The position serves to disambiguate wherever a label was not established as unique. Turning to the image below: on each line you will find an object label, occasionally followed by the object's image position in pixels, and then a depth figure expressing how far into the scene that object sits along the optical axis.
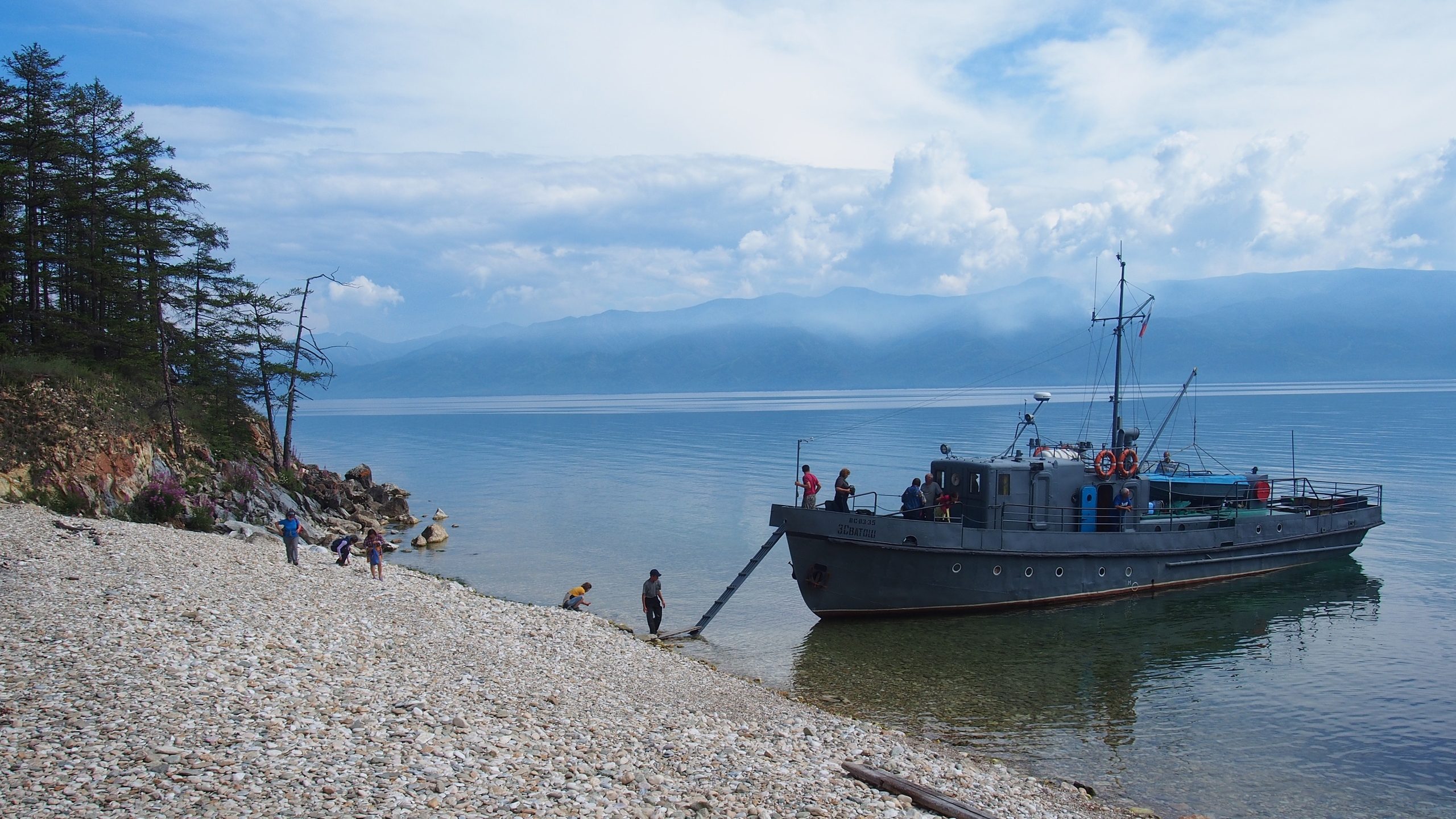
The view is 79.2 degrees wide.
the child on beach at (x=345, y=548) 23.30
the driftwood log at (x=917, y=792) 9.97
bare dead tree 38.03
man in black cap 21.61
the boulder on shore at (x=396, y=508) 41.62
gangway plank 22.17
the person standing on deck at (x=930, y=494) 23.77
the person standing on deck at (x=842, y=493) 23.14
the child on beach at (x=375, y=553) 21.44
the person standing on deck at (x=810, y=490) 22.44
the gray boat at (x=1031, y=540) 22.88
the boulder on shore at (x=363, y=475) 44.59
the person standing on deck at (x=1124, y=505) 25.02
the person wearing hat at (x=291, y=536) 21.25
